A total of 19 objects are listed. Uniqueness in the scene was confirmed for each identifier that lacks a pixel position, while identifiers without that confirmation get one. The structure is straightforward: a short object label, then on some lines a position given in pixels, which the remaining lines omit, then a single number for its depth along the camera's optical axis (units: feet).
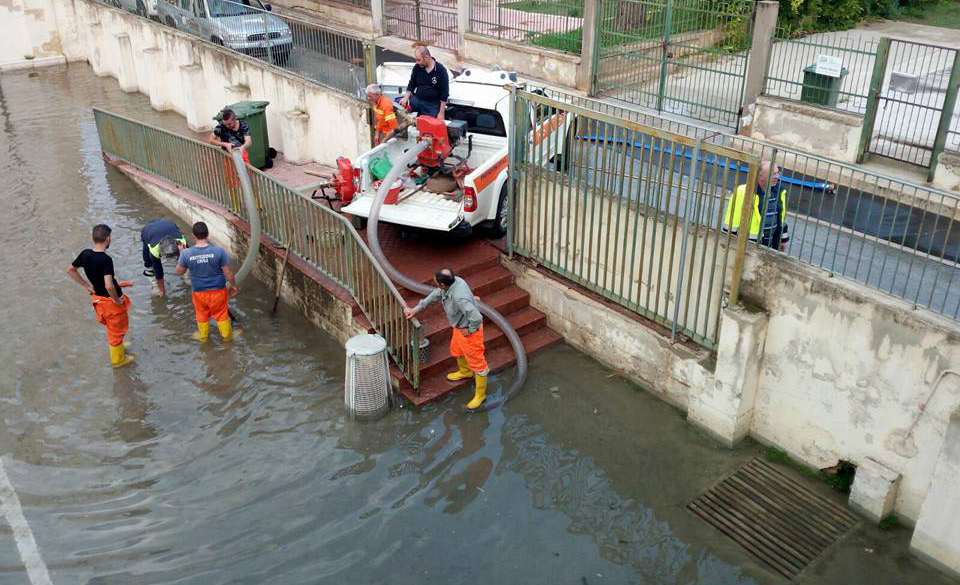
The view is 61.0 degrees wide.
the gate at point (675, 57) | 45.37
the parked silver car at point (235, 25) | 51.96
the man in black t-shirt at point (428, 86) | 34.19
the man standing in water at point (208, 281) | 30.37
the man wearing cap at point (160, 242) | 33.73
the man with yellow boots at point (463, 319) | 27.07
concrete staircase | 29.77
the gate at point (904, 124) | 36.24
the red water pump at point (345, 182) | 36.01
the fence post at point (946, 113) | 34.63
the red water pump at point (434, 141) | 32.63
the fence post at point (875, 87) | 37.19
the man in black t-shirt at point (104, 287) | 29.27
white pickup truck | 32.07
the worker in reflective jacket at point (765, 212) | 24.39
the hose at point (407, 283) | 30.01
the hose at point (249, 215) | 34.45
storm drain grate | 22.65
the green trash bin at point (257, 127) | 47.91
